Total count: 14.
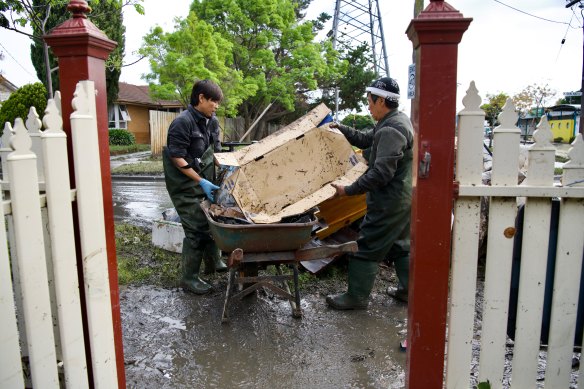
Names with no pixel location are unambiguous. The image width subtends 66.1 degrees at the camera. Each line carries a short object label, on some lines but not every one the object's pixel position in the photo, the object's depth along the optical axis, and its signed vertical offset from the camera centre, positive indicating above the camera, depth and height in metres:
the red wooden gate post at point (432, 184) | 1.86 -0.21
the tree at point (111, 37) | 11.73 +3.30
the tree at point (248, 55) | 16.42 +3.50
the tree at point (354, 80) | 24.70 +3.08
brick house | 30.20 +1.82
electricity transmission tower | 27.24 +6.76
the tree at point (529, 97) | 28.19 +2.37
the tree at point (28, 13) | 6.12 +1.78
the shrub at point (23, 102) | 11.91 +0.97
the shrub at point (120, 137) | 25.80 +0.02
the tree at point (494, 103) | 26.19 +2.09
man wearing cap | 3.64 -0.50
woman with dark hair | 4.24 -0.31
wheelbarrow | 3.38 -0.89
